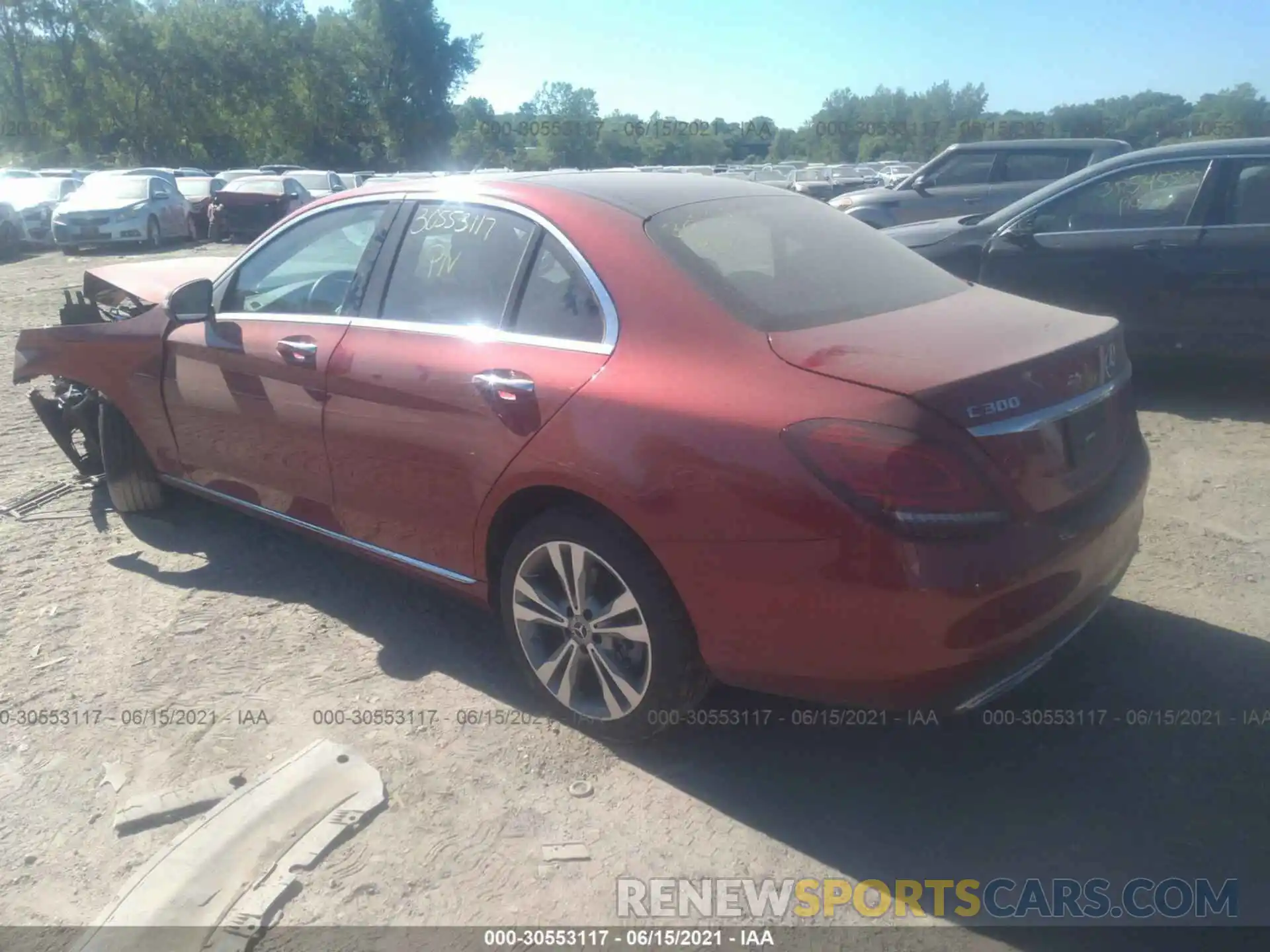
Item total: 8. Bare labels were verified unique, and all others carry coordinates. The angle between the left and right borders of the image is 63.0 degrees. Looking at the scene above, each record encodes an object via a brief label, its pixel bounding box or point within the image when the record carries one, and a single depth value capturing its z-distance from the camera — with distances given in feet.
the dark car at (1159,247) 20.52
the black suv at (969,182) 39.78
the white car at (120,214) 69.00
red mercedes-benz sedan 8.39
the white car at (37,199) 77.25
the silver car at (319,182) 76.38
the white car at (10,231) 74.64
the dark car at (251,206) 69.15
